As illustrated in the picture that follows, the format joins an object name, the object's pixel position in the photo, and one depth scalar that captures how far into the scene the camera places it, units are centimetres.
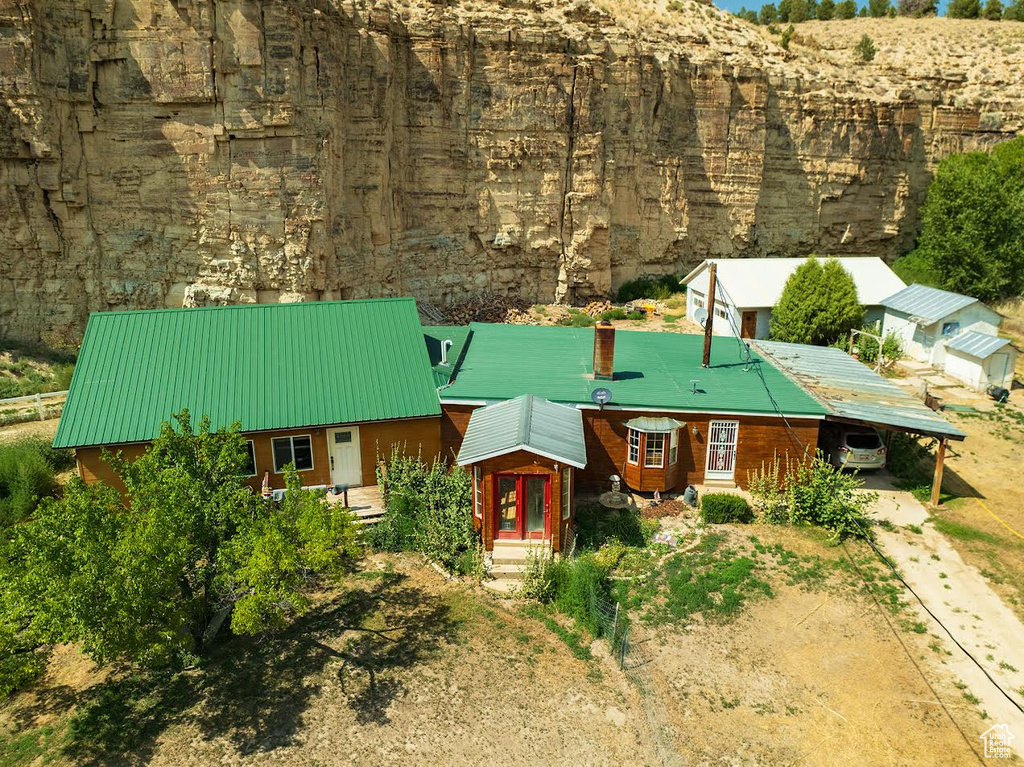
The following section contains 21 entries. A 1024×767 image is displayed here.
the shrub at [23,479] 1942
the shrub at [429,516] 1780
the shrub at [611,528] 1850
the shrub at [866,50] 5568
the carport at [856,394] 2009
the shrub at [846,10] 7431
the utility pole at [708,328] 2248
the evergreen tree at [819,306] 3186
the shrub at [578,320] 3958
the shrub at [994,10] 6925
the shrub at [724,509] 1945
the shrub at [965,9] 7088
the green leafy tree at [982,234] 3966
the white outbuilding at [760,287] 3484
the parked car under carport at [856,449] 2169
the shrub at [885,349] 3225
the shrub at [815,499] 1905
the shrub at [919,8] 7407
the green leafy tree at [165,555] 1133
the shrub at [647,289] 4409
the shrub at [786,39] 4991
